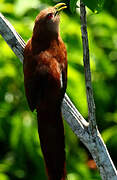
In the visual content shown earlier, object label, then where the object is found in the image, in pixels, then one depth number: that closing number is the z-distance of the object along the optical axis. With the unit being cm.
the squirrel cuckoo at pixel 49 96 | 713
